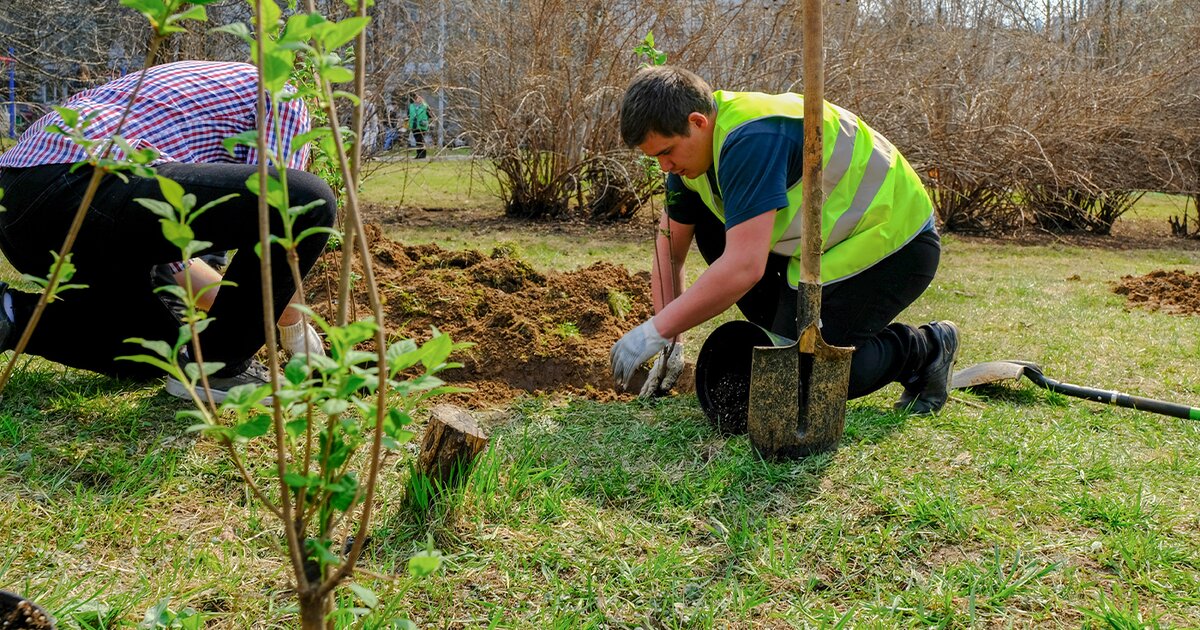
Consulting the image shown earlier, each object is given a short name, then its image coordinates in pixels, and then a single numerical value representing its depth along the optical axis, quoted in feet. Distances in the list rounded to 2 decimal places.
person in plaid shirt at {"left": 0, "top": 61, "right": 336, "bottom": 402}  8.89
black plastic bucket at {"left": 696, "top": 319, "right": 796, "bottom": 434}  10.17
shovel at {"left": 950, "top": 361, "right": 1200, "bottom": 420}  11.28
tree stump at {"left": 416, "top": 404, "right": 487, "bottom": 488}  7.80
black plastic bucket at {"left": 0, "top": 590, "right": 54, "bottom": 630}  5.12
